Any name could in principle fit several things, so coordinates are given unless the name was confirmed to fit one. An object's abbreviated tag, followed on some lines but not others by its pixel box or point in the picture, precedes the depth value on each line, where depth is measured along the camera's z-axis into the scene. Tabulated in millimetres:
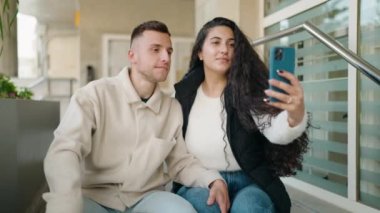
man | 1516
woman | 1628
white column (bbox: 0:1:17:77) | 4345
